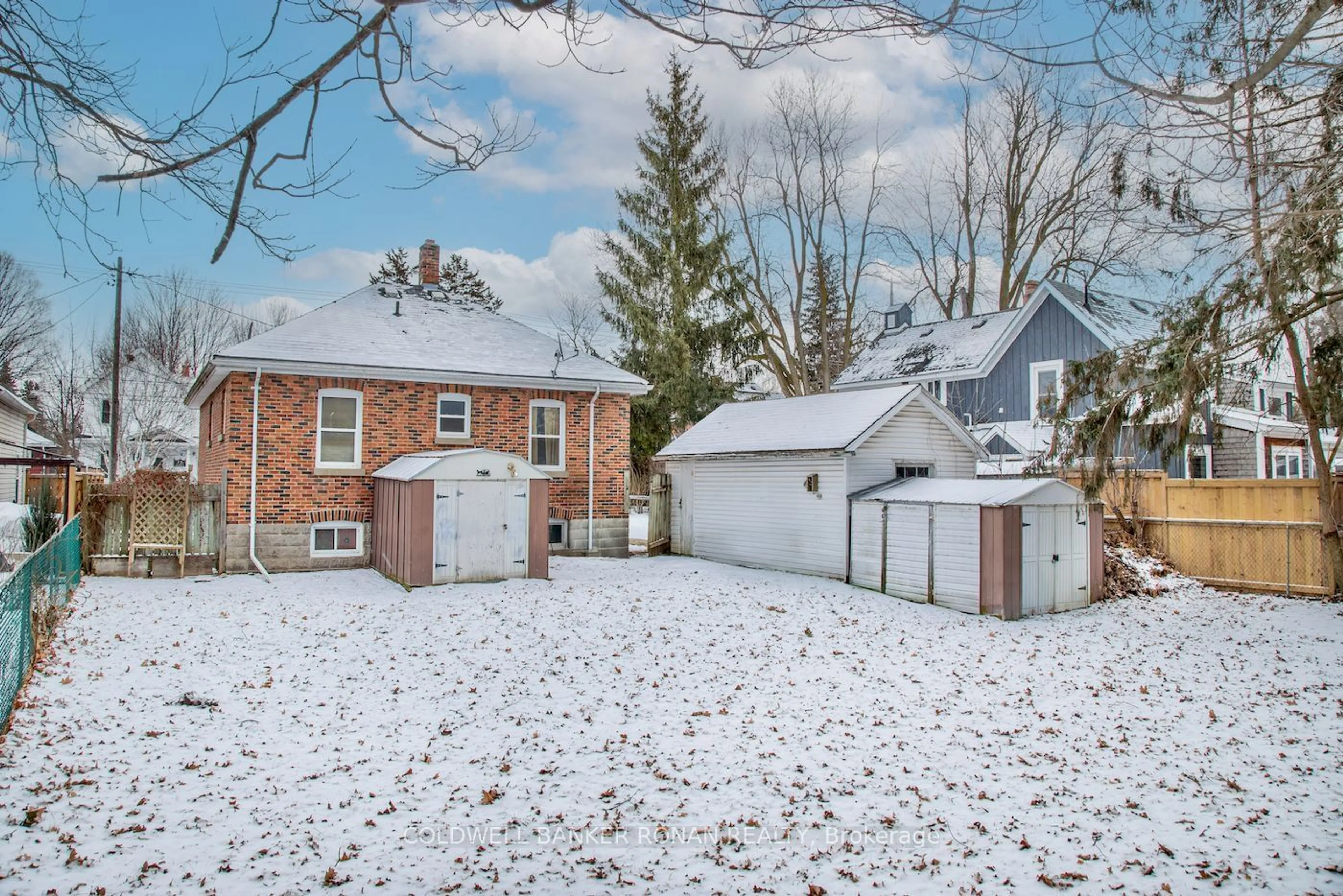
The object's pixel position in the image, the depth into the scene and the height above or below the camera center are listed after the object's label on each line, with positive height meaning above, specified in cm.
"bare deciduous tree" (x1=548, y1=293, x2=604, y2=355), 4053 +793
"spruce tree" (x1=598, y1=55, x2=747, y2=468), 2973 +760
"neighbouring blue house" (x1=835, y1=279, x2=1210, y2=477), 2355 +389
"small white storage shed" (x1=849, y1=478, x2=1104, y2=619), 1320 -117
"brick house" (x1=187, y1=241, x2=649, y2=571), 1555 +136
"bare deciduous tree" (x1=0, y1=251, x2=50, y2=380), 2689 +552
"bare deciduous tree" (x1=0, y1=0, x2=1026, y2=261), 391 +202
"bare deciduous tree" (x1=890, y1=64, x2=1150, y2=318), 2939 +1019
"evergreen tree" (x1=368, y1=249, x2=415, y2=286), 4106 +1097
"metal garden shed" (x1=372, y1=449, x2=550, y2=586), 1422 -76
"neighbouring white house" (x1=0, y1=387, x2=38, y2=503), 2419 +133
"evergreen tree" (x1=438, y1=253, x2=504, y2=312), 4403 +1089
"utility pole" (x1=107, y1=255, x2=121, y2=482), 2259 +259
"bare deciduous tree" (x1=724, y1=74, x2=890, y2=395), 3225 +852
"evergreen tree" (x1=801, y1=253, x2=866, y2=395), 3338 +818
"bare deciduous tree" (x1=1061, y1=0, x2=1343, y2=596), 630 +228
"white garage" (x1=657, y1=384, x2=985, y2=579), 1605 +27
